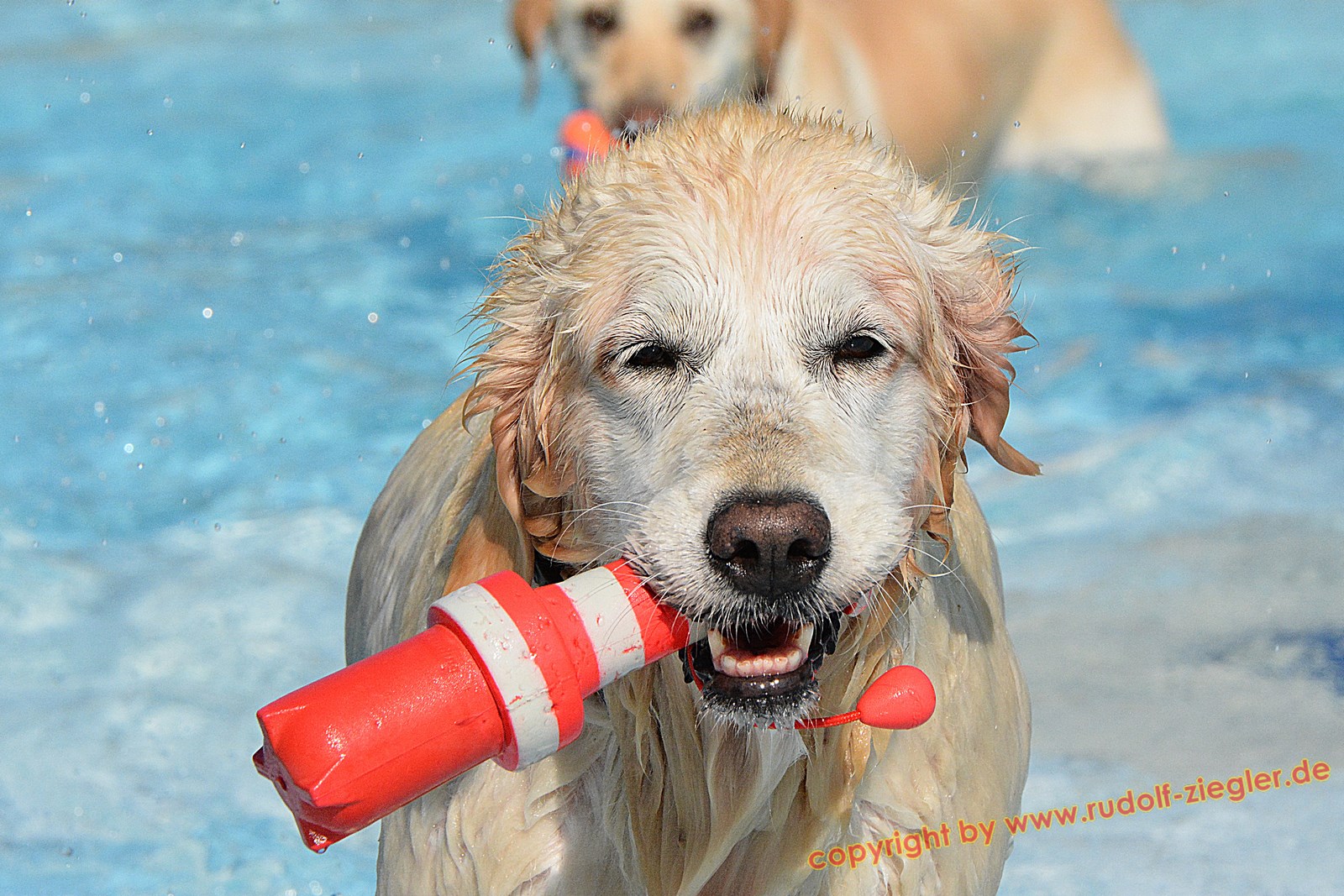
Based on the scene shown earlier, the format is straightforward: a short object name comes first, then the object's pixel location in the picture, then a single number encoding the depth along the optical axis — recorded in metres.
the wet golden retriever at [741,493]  4.73
